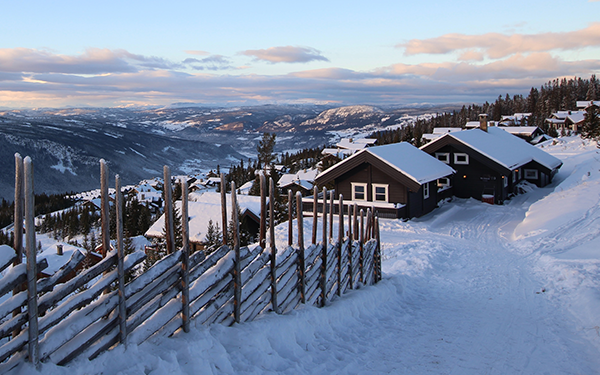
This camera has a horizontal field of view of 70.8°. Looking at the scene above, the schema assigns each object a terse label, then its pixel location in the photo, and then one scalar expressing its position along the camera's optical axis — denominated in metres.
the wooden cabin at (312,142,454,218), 26.30
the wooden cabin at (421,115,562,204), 30.73
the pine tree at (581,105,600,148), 48.19
